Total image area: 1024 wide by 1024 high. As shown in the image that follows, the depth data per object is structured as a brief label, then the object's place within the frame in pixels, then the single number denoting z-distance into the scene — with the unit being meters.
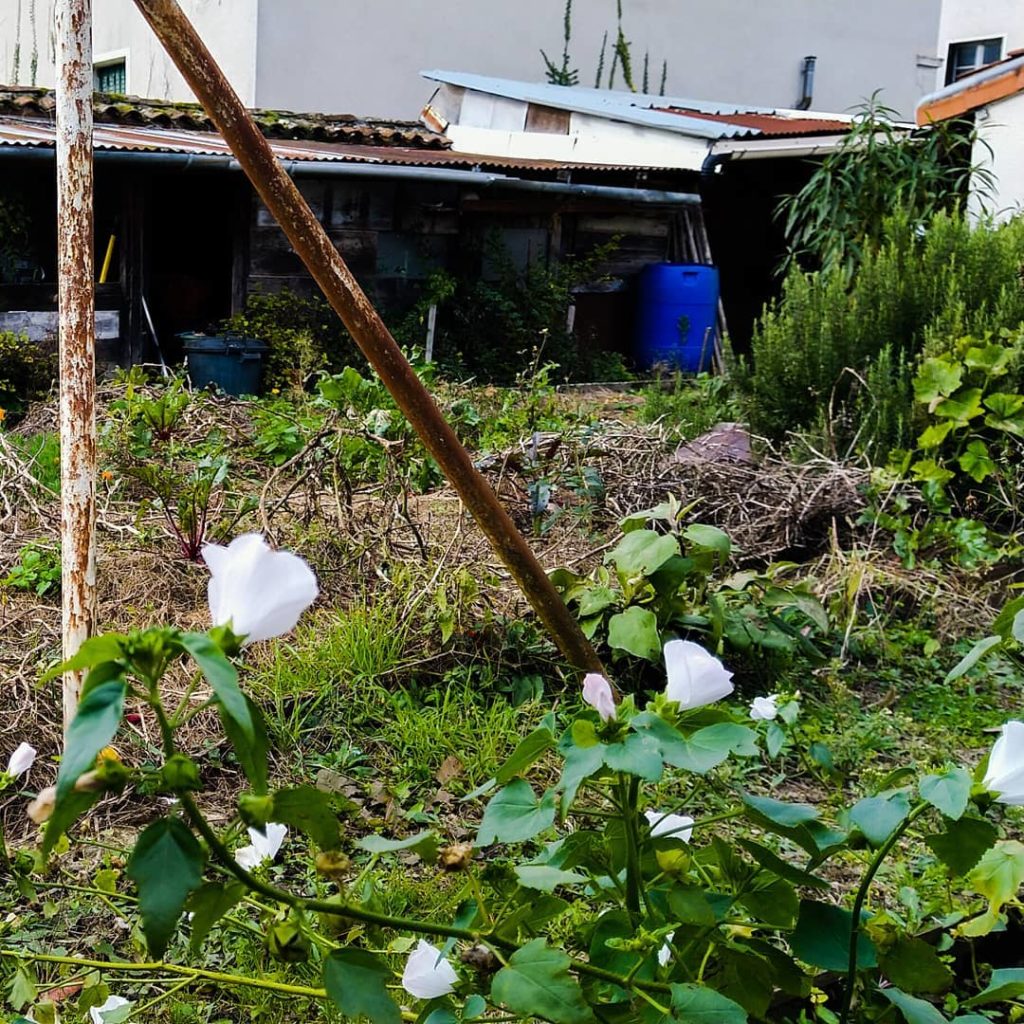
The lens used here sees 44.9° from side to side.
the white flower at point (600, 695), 1.25
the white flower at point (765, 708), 2.11
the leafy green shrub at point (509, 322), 11.37
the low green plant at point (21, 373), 8.49
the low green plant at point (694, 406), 7.50
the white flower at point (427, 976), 1.32
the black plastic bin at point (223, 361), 9.46
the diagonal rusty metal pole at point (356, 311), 2.30
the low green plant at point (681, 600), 3.68
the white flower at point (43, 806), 0.88
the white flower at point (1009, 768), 1.26
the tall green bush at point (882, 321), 6.12
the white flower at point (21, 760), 1.37
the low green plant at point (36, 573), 4.38
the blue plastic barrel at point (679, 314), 12.21
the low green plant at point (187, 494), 4.60
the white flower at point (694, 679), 1.33
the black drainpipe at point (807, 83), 18.86
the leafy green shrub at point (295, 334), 9.82
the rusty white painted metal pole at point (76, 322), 2.72
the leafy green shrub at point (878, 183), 8.18
